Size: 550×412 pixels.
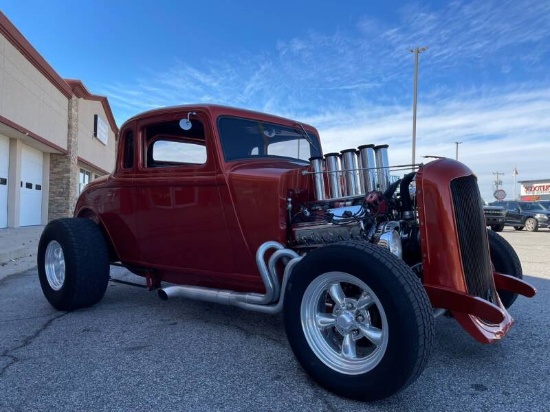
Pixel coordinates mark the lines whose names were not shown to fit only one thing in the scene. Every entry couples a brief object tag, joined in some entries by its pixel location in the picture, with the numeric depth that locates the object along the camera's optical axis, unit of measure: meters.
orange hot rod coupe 2.52
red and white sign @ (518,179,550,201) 55.75
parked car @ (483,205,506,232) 19.48
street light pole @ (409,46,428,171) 26.20
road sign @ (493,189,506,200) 34.22
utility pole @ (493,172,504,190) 70.44
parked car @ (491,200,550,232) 21.70
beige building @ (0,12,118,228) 13.58
